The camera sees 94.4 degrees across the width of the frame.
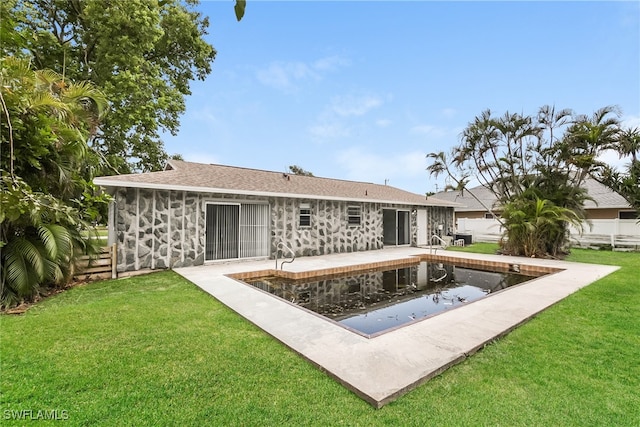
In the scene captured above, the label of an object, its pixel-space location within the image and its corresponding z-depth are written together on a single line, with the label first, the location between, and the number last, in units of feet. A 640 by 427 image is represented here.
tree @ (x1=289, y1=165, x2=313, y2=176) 137.49
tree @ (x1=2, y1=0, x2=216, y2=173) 40.73
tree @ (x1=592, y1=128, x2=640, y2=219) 37.96
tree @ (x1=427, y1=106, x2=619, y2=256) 36.06
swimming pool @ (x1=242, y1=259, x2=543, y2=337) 17.94
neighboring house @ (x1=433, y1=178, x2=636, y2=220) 59.07
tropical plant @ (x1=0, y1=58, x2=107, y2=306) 16.58
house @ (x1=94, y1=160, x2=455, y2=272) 27.02
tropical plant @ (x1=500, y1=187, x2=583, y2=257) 35.94
